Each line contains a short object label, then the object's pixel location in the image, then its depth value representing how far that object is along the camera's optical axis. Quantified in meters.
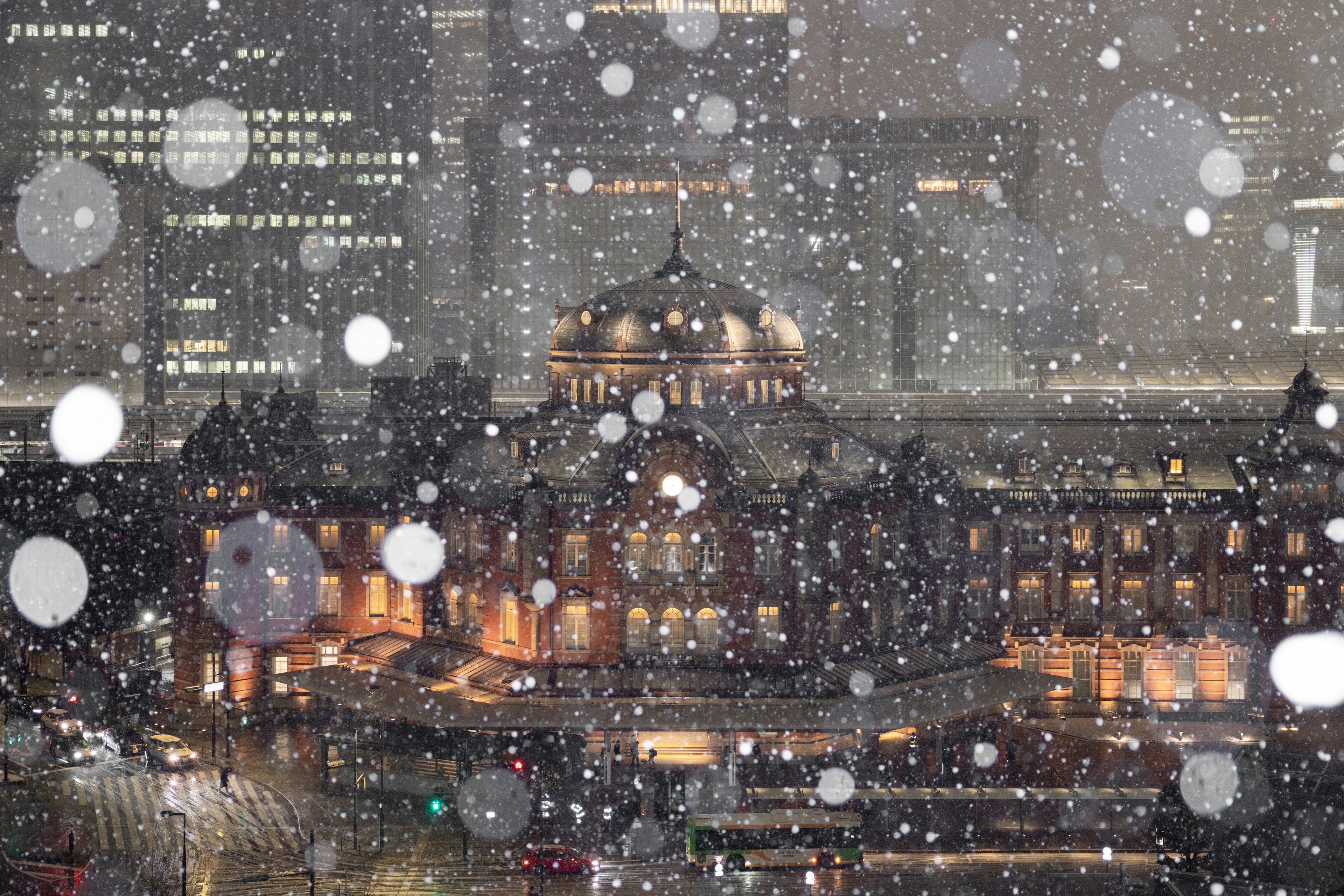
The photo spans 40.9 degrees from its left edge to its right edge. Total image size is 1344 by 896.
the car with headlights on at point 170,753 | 90.44
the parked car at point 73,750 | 91.00
